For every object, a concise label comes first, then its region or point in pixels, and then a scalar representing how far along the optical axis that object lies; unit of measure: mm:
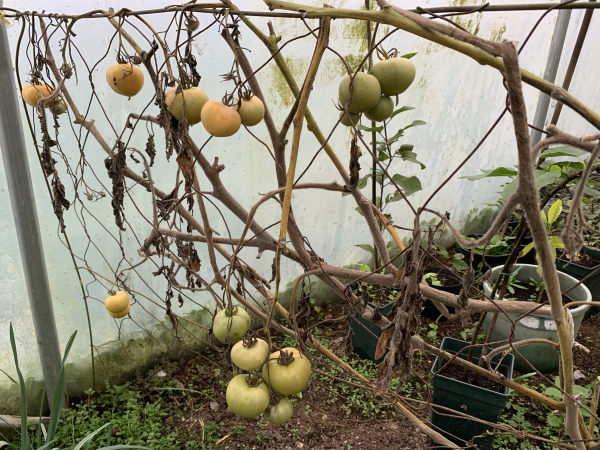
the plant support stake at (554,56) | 2188
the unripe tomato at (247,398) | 690
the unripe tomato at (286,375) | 707
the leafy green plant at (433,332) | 2297
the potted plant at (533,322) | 1931
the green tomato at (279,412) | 740
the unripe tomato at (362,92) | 696
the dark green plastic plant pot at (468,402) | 1451
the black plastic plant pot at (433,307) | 2465
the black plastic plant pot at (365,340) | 2076
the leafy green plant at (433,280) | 2457
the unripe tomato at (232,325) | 911
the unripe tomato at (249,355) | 702
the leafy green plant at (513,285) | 2268
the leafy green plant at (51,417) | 1354
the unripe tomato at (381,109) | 762
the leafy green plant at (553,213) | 1526
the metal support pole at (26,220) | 1227
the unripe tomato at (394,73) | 722
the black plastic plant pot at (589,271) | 2473
